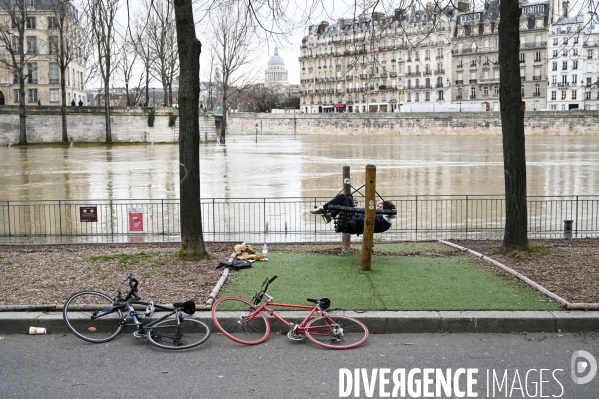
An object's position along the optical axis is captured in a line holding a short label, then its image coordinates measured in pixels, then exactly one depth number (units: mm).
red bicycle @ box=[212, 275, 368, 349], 7535
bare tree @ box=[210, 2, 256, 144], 62469
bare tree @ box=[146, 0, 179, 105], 61259
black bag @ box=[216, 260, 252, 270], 10445
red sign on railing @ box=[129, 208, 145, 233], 16766
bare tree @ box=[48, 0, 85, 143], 56453
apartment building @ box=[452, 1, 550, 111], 101438
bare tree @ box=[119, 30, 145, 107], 68119
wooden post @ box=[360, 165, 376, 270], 10422
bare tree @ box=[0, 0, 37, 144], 53250
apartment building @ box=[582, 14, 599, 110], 94812
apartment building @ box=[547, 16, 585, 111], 97688
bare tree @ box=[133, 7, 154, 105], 62522
